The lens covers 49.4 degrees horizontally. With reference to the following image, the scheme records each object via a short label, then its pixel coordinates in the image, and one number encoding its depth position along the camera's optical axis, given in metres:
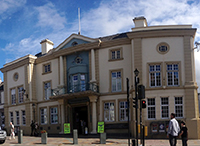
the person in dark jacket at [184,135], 10.33
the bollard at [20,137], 16.82
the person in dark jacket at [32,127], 23.68
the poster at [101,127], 16.70
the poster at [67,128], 17.85
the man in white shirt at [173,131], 9.77
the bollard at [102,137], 15.32
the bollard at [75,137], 15.48
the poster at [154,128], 18.39
